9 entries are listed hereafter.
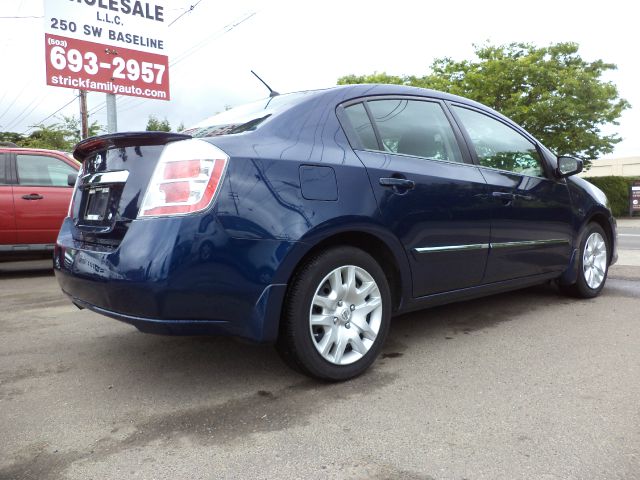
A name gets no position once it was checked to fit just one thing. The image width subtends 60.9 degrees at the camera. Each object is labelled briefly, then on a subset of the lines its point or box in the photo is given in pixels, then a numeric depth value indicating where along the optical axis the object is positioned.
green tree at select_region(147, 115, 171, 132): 42.12
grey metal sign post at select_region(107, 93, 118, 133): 12.50
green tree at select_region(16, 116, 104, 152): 32.31
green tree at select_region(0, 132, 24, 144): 36.36
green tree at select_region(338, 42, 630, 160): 22.86
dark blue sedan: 2.42
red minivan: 6.71
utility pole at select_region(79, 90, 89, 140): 23.12
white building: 60.17
